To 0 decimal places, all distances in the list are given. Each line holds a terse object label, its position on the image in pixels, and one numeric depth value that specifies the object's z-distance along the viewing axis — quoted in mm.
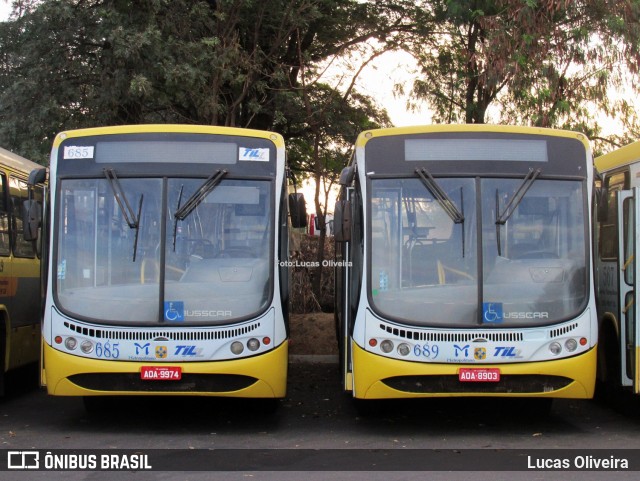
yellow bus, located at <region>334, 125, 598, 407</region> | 8844
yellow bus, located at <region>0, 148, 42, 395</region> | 11008
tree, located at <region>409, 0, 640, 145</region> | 13852
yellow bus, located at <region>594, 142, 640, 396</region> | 9188
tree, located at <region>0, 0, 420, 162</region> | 14523
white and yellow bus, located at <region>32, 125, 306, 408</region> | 8984
